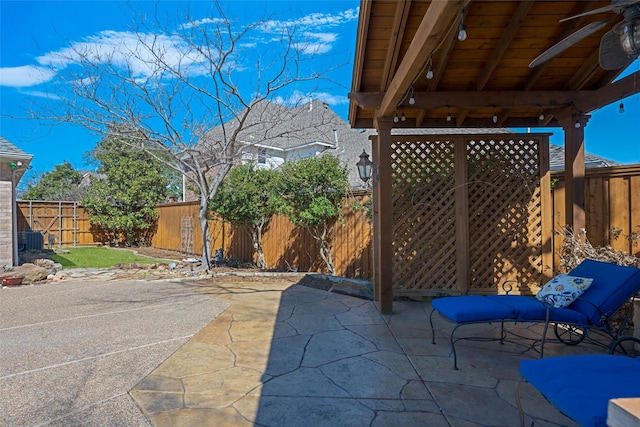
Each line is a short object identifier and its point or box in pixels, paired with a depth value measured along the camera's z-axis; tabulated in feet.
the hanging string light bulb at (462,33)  7.88
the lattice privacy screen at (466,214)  17.81
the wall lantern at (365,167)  17.13
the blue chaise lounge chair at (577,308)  10.23
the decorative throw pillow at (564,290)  10.98
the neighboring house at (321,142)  31.99
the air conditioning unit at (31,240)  39.38
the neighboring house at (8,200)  27.63
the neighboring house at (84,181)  100.02
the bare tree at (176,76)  23.40
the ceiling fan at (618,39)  8.30
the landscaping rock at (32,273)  24.75
